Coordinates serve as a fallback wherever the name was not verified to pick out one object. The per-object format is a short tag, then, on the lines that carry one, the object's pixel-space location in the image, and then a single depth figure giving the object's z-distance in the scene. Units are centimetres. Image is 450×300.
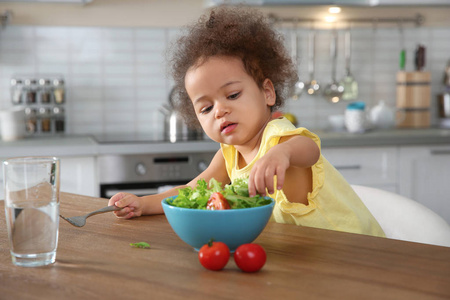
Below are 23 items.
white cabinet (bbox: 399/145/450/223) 287
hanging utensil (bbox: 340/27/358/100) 341
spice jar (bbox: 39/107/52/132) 303
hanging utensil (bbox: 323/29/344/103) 340
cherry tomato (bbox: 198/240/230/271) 77
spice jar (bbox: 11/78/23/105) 296
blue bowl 83
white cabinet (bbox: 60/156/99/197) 255
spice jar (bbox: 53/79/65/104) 301
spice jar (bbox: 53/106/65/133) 306
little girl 123
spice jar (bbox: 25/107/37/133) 301
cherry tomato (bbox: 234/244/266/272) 76
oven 259
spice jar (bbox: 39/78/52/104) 299
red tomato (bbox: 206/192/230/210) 85
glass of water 81
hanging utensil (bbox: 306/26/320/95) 337
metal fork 107
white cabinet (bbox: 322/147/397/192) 279
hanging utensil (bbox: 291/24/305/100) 333
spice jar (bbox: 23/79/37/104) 296
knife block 333
